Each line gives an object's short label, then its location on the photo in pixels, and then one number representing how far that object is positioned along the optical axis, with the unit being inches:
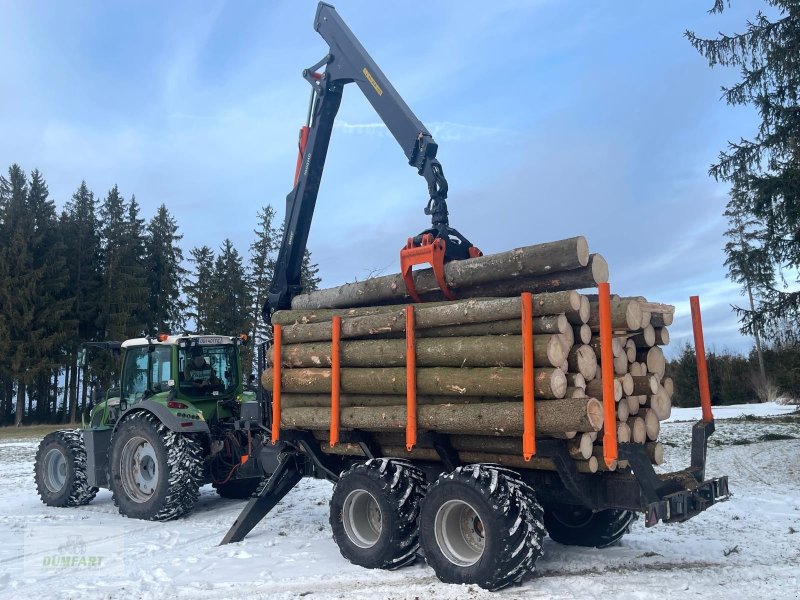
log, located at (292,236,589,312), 240.1
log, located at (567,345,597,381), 230.5
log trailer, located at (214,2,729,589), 230.1
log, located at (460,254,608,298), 241.4
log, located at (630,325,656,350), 262.4
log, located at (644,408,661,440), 256.5
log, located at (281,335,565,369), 228.1
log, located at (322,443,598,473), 235.3
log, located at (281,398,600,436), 220.7
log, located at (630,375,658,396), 256.2
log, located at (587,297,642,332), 235.3
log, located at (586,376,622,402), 232.3
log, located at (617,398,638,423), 243.9
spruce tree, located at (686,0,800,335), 511.8
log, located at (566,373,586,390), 228.8
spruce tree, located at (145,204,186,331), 1692.9
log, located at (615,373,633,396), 246.8
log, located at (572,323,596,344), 234.2
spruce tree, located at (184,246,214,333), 1633.7
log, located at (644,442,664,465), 262.1
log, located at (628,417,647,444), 248.4
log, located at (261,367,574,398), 226.5
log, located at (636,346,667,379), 265.1
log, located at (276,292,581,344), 231.1
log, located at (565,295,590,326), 230.8
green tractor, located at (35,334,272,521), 383.9
